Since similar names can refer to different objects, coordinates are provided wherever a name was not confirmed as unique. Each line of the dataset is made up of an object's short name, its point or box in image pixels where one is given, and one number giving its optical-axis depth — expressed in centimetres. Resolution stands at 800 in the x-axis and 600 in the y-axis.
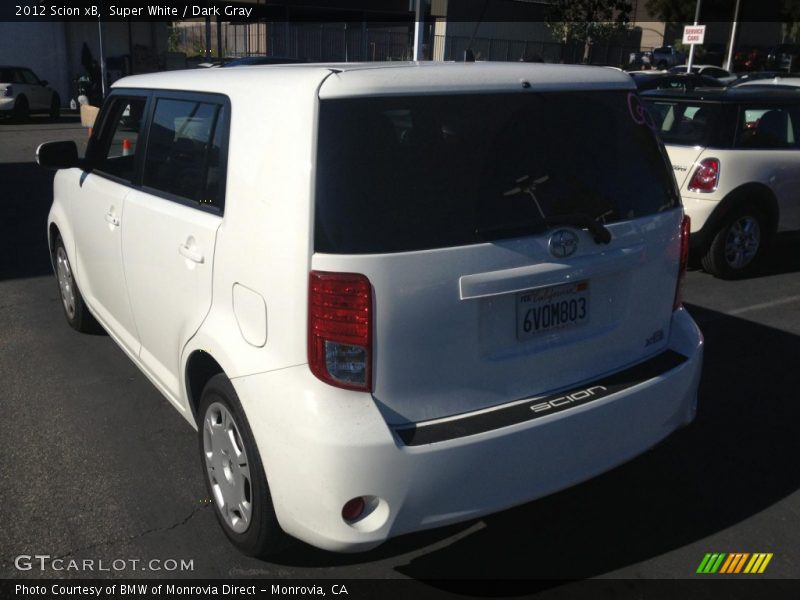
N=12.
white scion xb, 245
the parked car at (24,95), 2280
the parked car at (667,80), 1399
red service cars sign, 2233
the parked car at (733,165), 697
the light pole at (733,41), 3410
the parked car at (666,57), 4244
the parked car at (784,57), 4166
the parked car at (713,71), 2728
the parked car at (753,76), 2156
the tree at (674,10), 5259
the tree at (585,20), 4312
